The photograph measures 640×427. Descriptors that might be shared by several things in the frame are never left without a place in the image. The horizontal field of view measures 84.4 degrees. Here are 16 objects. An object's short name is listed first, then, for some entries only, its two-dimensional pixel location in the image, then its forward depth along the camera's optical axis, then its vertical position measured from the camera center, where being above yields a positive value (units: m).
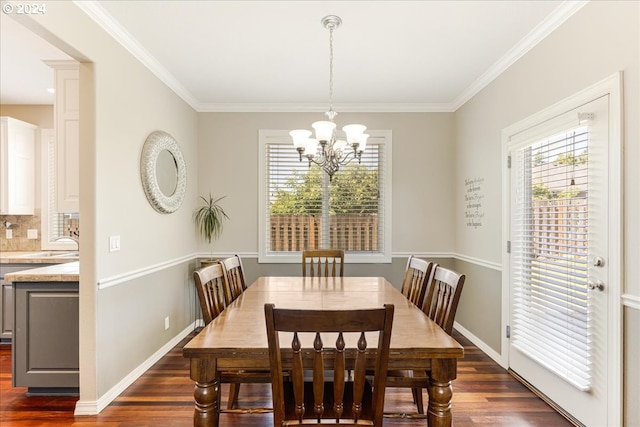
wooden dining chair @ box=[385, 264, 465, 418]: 1.80 -0.56
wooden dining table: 1.49 -0.59
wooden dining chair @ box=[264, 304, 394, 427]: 1.24 -0.57
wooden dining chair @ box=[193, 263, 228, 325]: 1.97 -0.48
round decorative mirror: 3.09 +0.39
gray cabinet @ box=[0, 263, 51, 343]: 3.44 -0.75
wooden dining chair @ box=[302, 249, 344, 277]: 3.41 -0.42
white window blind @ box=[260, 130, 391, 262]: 4.40 +0.11
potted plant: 4.23 -0.06
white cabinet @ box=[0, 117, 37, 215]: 3.85 +0.52
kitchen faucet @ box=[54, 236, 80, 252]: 4.16 -0.30
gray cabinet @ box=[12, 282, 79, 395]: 2.49 -0.87
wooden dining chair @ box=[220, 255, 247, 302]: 2.51 -0.49
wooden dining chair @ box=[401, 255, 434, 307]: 2.35 -0.48
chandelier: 2.39 +0.52
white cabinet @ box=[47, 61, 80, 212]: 2.67 +0.58
